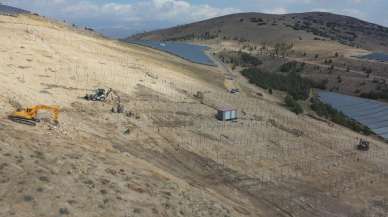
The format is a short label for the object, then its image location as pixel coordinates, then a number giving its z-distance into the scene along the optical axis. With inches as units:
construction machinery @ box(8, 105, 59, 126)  1122.0
